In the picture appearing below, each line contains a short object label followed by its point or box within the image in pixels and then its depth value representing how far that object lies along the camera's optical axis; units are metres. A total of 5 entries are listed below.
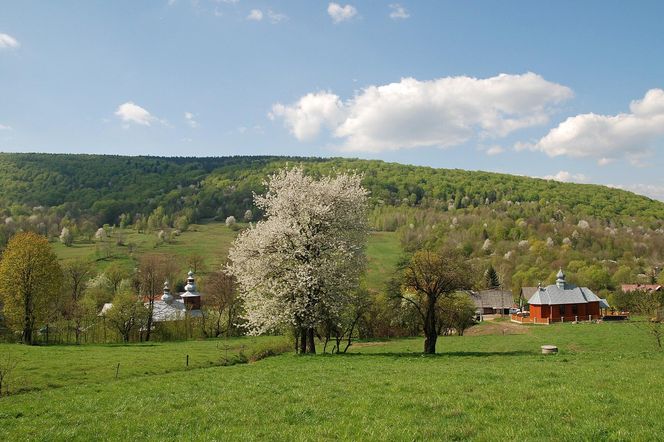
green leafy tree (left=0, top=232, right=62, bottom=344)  53.19
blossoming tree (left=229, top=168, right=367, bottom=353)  29.80
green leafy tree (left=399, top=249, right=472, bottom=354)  32.31
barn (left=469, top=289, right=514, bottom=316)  104.56
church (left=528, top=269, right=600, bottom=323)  75.75
